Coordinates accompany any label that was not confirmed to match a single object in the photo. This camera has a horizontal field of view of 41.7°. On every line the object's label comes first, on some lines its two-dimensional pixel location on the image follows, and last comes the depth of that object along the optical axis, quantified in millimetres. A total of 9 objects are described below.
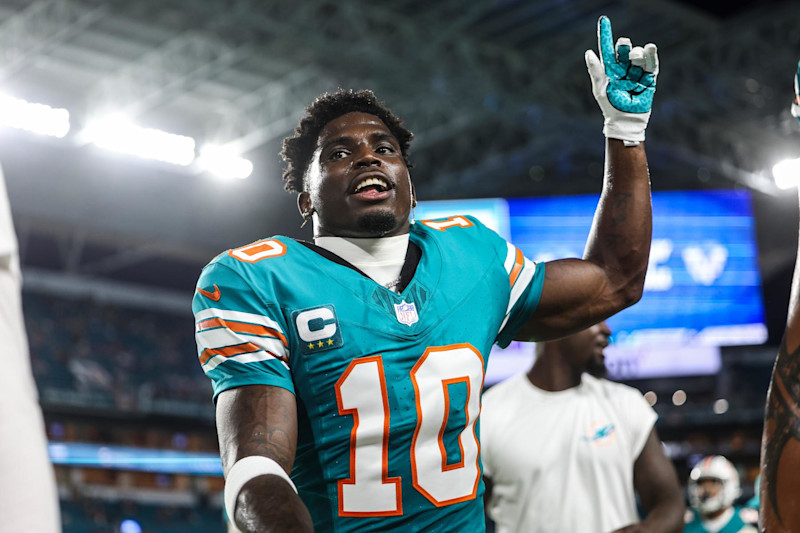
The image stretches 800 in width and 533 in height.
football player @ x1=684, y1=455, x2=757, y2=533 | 7617
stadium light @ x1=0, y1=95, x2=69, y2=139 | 13477
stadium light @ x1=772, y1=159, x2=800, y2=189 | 15891
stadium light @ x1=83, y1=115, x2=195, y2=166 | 13758
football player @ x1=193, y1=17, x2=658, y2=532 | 2215
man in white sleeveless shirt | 3891
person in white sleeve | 1071
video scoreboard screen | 15227
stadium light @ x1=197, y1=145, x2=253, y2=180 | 14719
